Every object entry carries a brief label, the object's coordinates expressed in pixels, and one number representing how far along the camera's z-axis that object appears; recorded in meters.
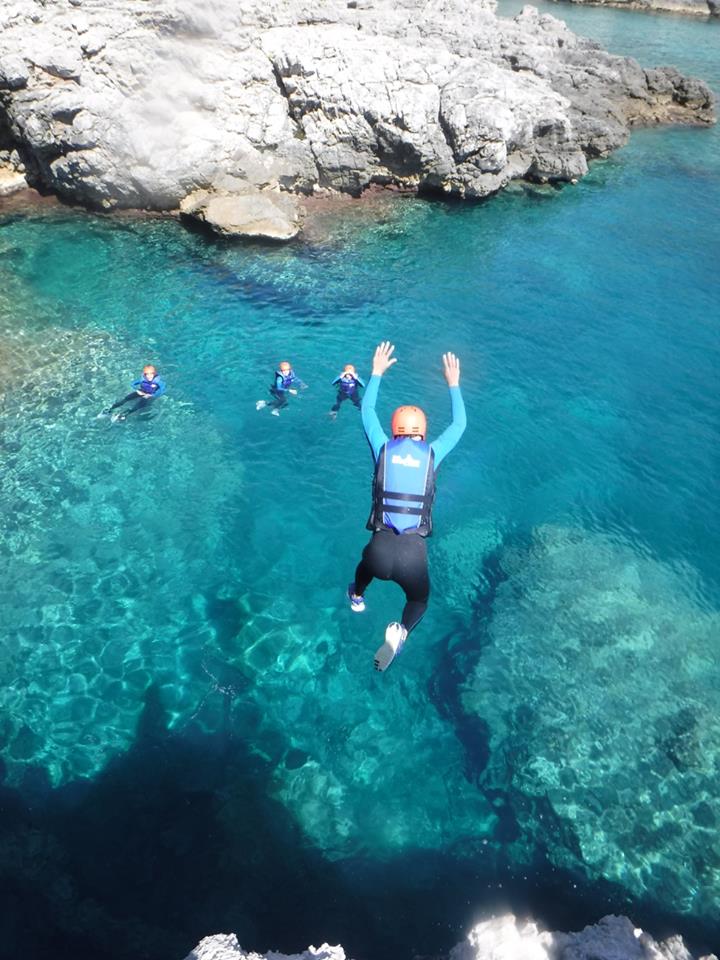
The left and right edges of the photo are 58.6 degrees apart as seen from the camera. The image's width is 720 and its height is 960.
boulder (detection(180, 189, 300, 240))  21.05
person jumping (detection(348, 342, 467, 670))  6.56
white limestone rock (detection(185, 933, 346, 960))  6.03
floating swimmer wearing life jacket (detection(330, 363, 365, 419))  14.05
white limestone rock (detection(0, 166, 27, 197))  22.88
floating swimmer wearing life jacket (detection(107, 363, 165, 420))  14.17
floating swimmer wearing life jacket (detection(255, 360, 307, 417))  14.46
